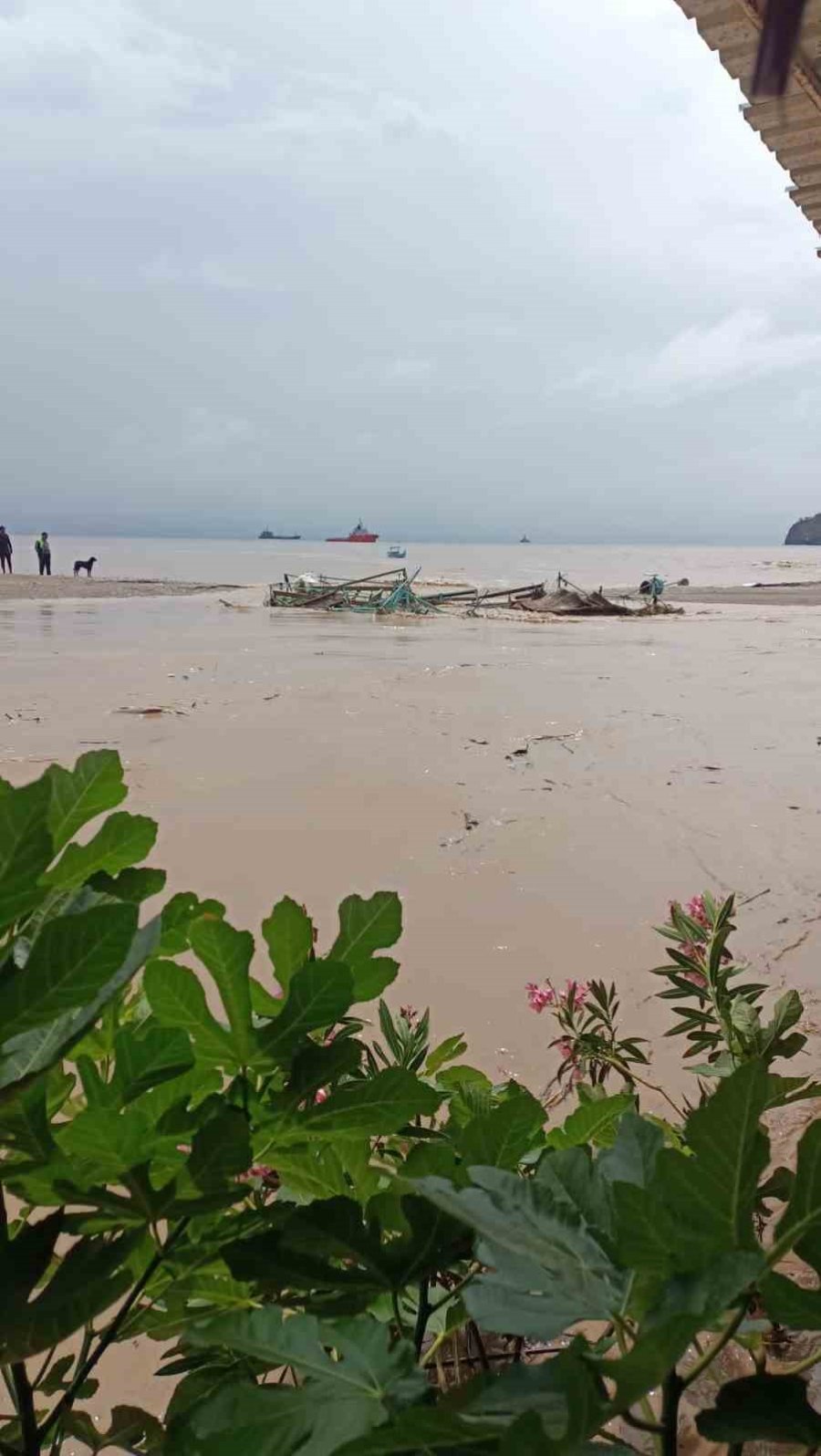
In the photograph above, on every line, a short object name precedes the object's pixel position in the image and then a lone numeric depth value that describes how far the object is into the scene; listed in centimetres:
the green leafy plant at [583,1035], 160
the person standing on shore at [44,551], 3496
